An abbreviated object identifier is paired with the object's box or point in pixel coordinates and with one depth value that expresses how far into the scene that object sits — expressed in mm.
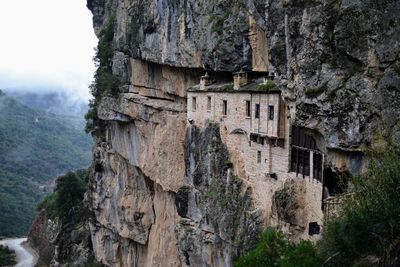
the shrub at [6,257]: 71375
